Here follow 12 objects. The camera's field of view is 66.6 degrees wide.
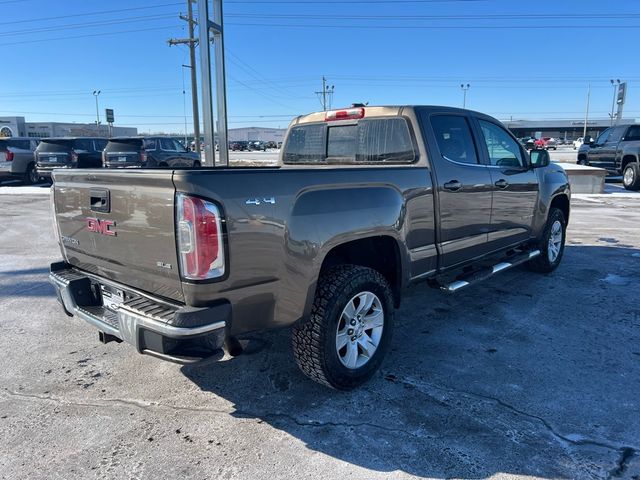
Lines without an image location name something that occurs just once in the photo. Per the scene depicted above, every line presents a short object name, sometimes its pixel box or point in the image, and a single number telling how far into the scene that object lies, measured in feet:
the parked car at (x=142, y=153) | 53.21
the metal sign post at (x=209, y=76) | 31.42
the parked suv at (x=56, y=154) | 54.75
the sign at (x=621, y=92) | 84.15
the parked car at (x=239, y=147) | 272.72
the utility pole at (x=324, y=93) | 251.80
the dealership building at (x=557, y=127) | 353.47
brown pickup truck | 8.49
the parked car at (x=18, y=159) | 57.00
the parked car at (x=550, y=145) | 219.75
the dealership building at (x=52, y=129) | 287.28
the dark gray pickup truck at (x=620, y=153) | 53.62
